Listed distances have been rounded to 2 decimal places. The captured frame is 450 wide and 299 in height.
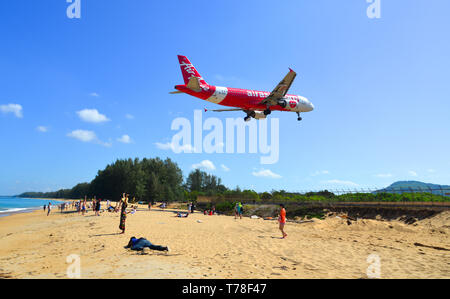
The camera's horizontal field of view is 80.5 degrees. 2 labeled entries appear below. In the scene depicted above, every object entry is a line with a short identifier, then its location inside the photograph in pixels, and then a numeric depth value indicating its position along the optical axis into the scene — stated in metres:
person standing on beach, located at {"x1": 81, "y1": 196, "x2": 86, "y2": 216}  33.20
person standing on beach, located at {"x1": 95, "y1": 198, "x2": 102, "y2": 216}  29.89
